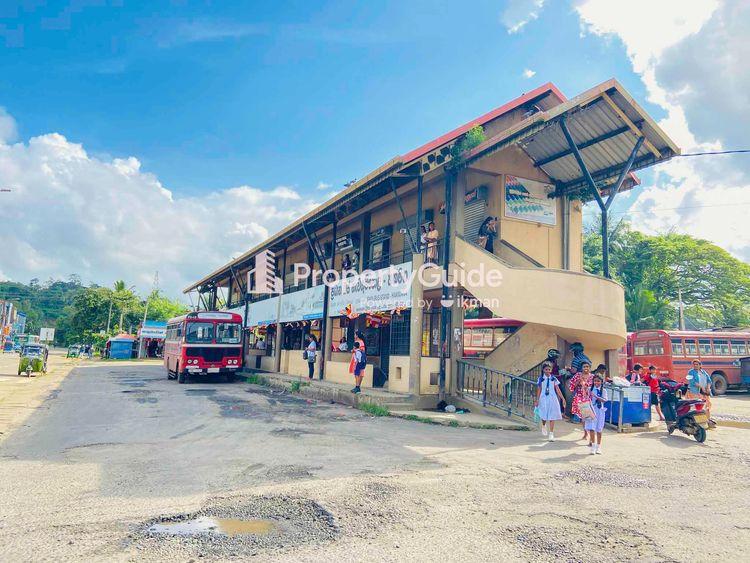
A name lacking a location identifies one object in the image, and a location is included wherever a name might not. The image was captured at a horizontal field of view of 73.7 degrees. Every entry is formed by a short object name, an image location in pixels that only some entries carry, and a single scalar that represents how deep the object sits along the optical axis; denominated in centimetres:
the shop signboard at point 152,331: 5125
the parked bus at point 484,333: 1809
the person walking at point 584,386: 922
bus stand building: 1254
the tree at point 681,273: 3506
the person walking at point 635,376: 1247
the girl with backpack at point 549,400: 973
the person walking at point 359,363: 1498
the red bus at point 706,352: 2164
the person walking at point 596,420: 881
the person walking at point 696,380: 1282
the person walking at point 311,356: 1970
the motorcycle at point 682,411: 1038
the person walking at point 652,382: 1305
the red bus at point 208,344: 2105
